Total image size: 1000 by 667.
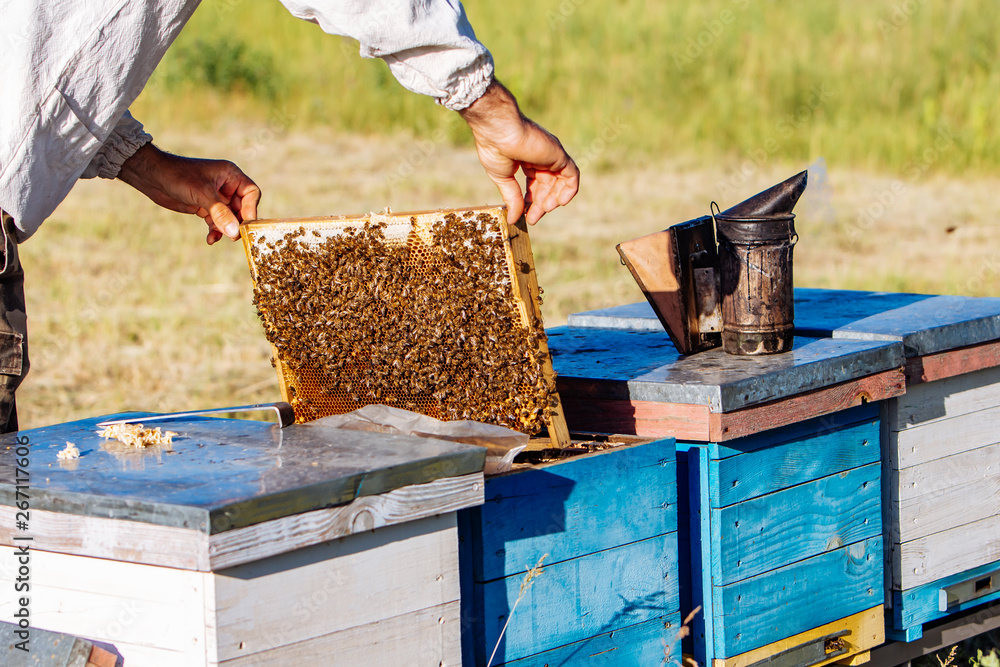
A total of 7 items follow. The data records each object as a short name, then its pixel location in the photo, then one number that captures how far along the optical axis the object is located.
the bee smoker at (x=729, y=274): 6.08
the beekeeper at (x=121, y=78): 4.85
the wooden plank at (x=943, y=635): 6.83
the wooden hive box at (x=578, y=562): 4.86
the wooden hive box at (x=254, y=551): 3.89
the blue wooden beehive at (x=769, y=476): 5.55
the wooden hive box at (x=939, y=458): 6.50
